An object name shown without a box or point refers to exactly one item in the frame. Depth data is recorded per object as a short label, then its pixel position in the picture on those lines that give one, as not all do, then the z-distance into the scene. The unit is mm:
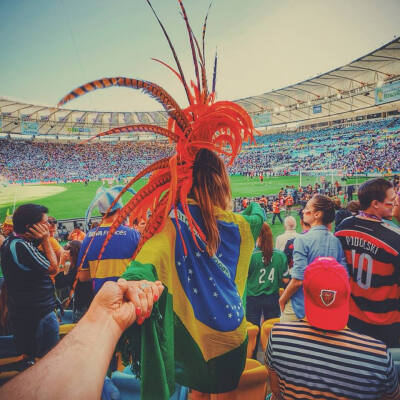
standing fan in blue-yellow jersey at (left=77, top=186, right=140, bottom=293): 2002
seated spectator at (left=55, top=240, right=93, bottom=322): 2670
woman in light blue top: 2348
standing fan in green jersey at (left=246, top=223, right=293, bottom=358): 3049
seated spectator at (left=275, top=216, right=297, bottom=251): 4432
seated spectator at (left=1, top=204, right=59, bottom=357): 2154
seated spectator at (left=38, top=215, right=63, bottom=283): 3123
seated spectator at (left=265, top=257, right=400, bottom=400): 1173
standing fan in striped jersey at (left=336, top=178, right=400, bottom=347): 2068
